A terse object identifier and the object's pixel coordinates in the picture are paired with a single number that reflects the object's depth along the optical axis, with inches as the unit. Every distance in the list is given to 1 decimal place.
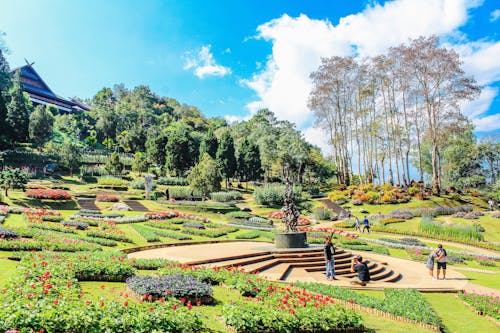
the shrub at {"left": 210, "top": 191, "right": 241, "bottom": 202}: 1685.0
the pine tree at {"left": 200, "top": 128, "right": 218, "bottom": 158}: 2383.1
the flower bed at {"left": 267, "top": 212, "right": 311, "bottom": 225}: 1300.3
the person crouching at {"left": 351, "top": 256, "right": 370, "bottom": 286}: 526.6
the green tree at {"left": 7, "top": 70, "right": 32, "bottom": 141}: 2114.9
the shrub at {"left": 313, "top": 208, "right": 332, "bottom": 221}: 1409.9
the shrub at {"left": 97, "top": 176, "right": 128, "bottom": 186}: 1738.4
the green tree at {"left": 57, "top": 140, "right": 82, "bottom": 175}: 1888.5
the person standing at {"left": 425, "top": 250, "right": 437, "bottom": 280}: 607.4
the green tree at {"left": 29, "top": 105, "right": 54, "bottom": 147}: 2198.7
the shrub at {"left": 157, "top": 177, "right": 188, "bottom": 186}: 2074.3
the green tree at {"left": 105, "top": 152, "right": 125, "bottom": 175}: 2022.9
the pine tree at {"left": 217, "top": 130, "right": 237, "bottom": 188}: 2221.9
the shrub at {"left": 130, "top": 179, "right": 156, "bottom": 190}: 1809.8
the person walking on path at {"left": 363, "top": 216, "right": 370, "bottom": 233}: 1132.8
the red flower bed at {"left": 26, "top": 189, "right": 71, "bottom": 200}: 1093.8
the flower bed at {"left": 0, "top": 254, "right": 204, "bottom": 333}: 209.0
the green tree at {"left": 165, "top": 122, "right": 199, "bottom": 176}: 2229.3
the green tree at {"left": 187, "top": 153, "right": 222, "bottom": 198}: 1598.2
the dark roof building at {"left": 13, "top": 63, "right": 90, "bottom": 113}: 3112.7
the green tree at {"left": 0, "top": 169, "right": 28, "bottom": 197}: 1109.1
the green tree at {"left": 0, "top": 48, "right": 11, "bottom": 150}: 1977.1
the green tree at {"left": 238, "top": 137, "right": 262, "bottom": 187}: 2439.7
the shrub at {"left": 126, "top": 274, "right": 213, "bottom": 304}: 325.7
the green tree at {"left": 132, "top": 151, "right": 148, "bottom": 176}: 2213.8
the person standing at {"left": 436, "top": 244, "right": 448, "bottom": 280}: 572.7
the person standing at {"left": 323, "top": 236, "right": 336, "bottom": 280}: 545.3
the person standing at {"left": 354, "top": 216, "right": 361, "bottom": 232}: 1182.7
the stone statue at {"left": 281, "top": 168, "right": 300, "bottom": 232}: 703.7
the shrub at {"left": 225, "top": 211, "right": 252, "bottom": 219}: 1295.8
